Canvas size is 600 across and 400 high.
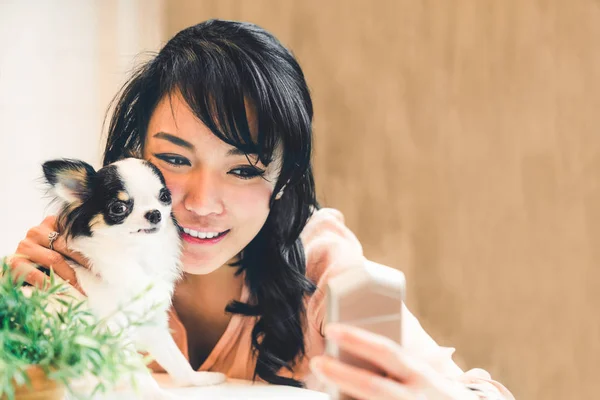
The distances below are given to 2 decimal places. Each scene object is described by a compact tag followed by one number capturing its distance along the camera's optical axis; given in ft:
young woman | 2.85
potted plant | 1.91
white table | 2.82
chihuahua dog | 2.52
